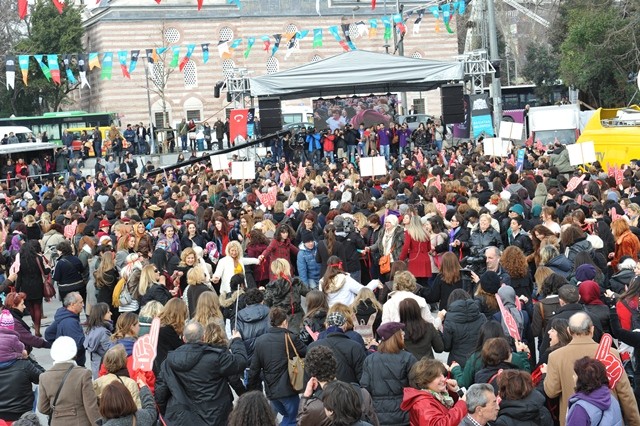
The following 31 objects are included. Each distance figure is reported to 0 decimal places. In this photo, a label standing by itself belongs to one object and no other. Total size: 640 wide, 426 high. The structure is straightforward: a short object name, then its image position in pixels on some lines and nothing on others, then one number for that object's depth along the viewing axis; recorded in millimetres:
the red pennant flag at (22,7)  30172
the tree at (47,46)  59875
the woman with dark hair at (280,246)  14758
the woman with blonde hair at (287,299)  10859
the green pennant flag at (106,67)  53412
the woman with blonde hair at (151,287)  11938
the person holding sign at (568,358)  7875
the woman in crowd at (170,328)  9547
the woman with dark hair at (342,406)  6480
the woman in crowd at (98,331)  10141
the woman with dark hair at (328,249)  14555
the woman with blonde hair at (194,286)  12172
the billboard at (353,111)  38562
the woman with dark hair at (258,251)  15000
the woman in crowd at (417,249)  14297
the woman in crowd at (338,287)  11477
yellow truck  24875
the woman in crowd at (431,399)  7265
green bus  50562
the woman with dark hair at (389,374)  7871
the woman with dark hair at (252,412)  6227
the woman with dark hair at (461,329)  9266
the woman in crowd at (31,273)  15781
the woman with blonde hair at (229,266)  13523
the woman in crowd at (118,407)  7301
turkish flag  30773
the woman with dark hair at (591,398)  7051
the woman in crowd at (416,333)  9109
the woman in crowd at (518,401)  7016
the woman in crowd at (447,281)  11570
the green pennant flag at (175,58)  46412
